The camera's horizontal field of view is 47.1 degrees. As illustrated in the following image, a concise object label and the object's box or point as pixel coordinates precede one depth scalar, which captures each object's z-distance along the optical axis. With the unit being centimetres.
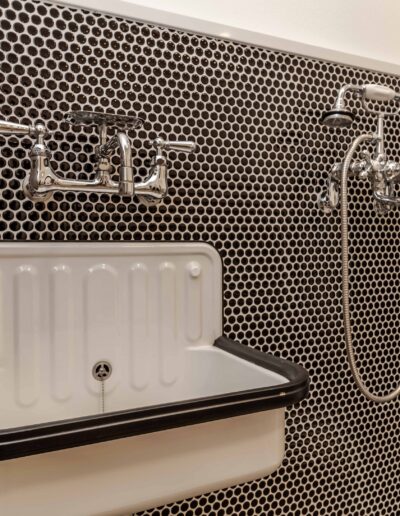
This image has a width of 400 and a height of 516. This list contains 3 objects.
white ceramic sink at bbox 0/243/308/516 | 58
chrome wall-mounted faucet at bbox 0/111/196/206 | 78
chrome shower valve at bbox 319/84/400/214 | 110
